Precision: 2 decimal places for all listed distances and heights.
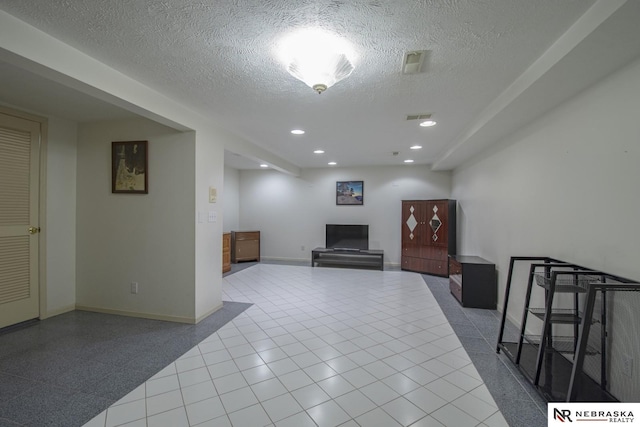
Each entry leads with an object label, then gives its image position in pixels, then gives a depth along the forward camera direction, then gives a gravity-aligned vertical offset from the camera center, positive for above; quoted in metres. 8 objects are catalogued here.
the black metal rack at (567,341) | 1.52 -0.95
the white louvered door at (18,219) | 3.03 -0.13
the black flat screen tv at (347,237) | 6.91 -0.67
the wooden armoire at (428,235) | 5.81 -0.53
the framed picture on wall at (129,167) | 3.41 +0.52
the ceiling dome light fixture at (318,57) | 1.78 +1.02
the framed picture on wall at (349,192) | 7.15 +0.46
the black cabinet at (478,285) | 3.90 -1.05
